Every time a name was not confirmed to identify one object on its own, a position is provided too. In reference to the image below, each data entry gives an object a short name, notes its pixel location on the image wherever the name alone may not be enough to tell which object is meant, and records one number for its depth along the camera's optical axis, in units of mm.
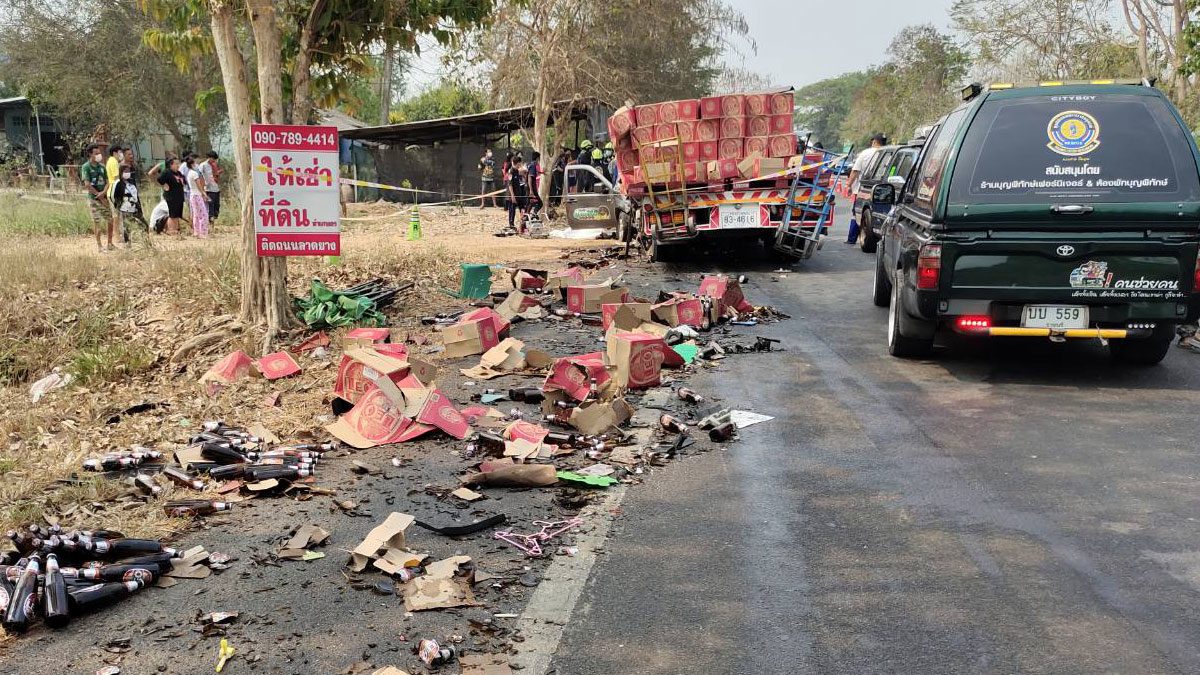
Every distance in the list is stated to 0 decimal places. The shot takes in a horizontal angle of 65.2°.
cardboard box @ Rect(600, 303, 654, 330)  8875
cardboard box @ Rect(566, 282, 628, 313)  10258
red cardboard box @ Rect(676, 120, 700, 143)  13695
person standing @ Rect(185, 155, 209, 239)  18969
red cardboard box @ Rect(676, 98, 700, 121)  13680
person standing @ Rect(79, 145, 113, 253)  15680
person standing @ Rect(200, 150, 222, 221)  20234
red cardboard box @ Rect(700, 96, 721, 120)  13680
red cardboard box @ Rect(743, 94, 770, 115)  13867
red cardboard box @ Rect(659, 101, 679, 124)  13680
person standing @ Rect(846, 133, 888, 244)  18562
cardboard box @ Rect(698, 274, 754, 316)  10039
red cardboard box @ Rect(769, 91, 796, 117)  13852
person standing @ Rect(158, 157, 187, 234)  18594
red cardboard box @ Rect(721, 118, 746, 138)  13734
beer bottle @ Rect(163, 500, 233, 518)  4777
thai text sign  8180
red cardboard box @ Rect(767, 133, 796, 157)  13789
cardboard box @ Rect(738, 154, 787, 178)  13438
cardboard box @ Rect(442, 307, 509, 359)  8398
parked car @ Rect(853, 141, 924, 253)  15109
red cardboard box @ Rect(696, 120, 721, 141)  13719
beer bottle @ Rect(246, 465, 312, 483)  5246
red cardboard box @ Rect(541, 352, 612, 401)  6797
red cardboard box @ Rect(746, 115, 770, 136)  13867
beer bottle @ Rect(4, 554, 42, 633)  3580
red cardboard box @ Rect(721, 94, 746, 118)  13695
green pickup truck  6805
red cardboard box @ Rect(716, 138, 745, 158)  13758
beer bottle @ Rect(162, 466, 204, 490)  5193
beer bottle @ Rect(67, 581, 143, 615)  3736
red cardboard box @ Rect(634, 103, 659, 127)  13734
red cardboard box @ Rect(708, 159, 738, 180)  13492
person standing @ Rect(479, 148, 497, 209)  28250
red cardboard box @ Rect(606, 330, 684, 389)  7344
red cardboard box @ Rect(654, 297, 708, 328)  9438
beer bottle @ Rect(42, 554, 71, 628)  3631
